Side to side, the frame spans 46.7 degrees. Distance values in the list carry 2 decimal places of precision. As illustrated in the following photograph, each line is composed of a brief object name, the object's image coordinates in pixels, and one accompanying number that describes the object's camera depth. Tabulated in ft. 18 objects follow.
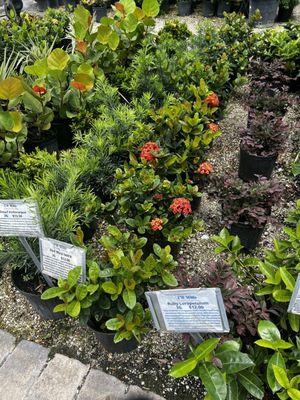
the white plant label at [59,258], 5.03
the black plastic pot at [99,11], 26.05
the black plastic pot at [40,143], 10.26
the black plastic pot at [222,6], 23.54
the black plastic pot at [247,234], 7.56
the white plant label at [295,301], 3.87
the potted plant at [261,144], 8.95
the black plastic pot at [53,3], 30.27
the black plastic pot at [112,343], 5.84
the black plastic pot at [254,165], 9.12
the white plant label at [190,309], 3.63
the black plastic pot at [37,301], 6.36
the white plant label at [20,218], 5.01
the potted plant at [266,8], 21.90
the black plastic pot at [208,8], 23.97
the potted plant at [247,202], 7.20
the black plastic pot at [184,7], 24.51
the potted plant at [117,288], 5.03
